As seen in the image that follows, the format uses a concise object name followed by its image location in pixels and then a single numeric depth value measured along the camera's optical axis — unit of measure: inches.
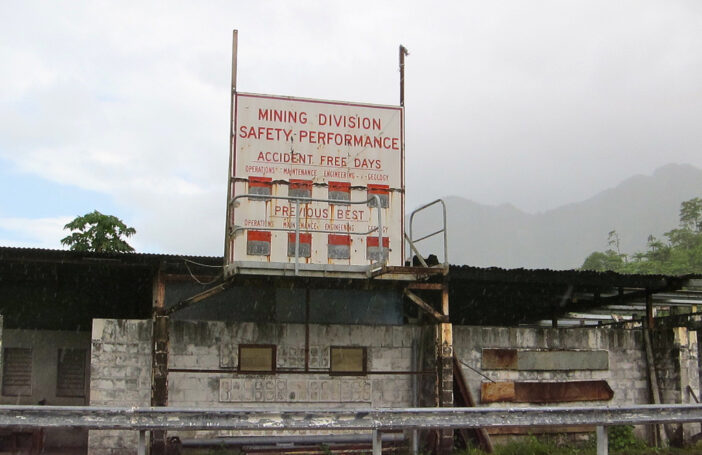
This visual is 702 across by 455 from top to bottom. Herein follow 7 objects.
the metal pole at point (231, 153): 514.6
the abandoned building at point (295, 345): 535.8
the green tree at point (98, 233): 1302.9
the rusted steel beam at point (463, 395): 556.4
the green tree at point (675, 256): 2645.2
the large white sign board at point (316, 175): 522.9
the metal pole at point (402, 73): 565.6
